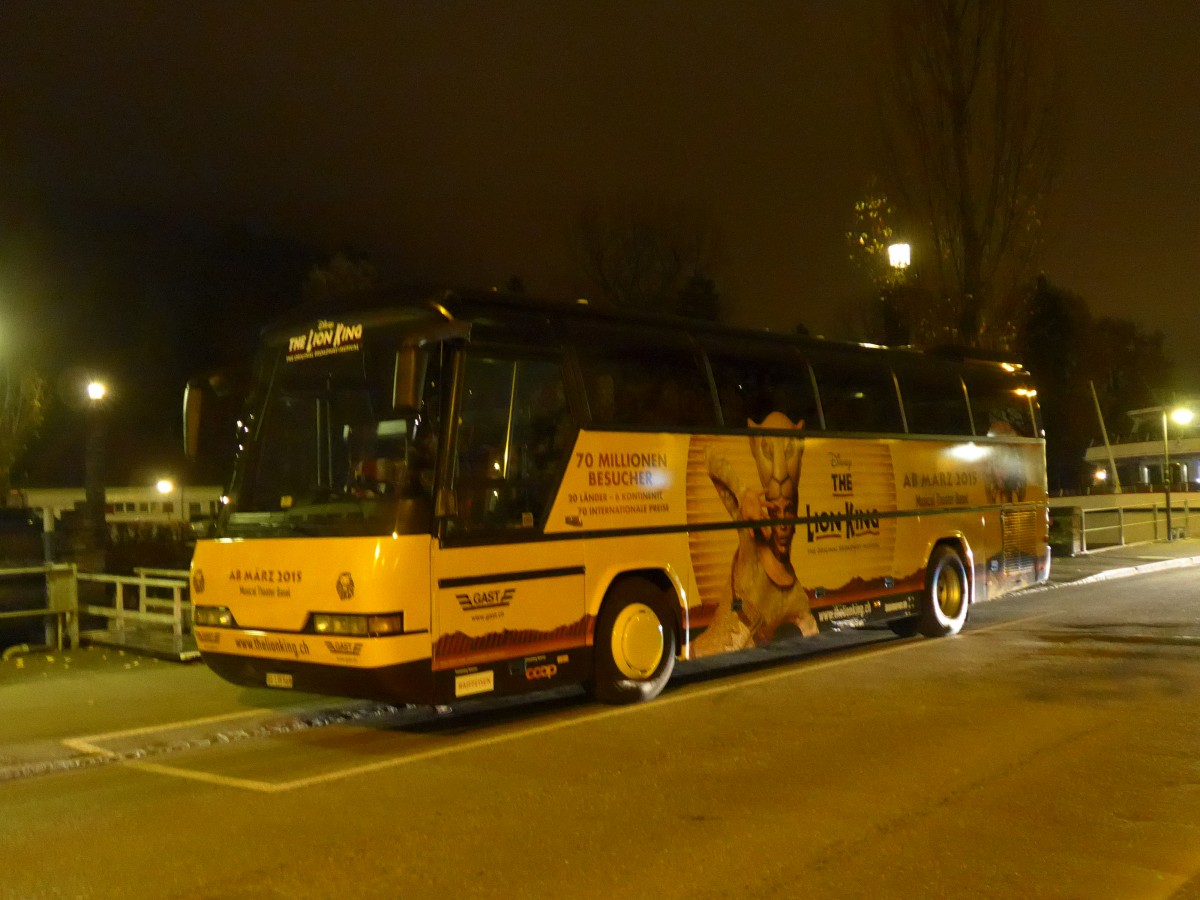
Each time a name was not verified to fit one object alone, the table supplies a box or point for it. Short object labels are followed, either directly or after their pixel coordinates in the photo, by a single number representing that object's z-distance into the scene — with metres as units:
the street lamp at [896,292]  21.50
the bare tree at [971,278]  24.06
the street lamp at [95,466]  19.33
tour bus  8.86
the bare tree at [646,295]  38.19
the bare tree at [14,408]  31.75
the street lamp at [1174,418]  31.10
